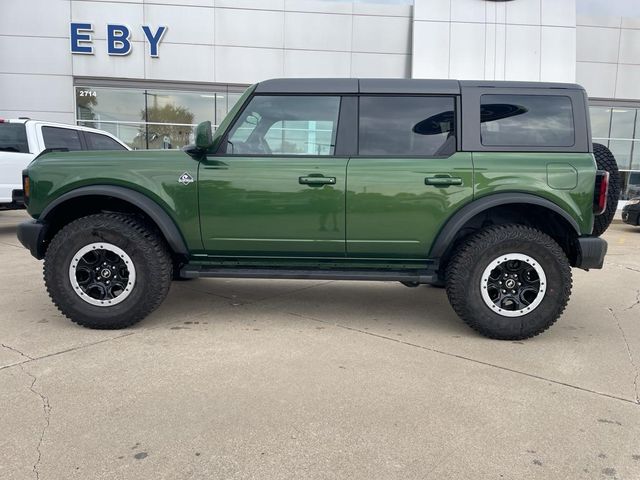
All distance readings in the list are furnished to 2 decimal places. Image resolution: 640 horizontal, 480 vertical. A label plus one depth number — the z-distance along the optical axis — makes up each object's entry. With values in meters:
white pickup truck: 7.97
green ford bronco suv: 3.66
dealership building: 14.73
